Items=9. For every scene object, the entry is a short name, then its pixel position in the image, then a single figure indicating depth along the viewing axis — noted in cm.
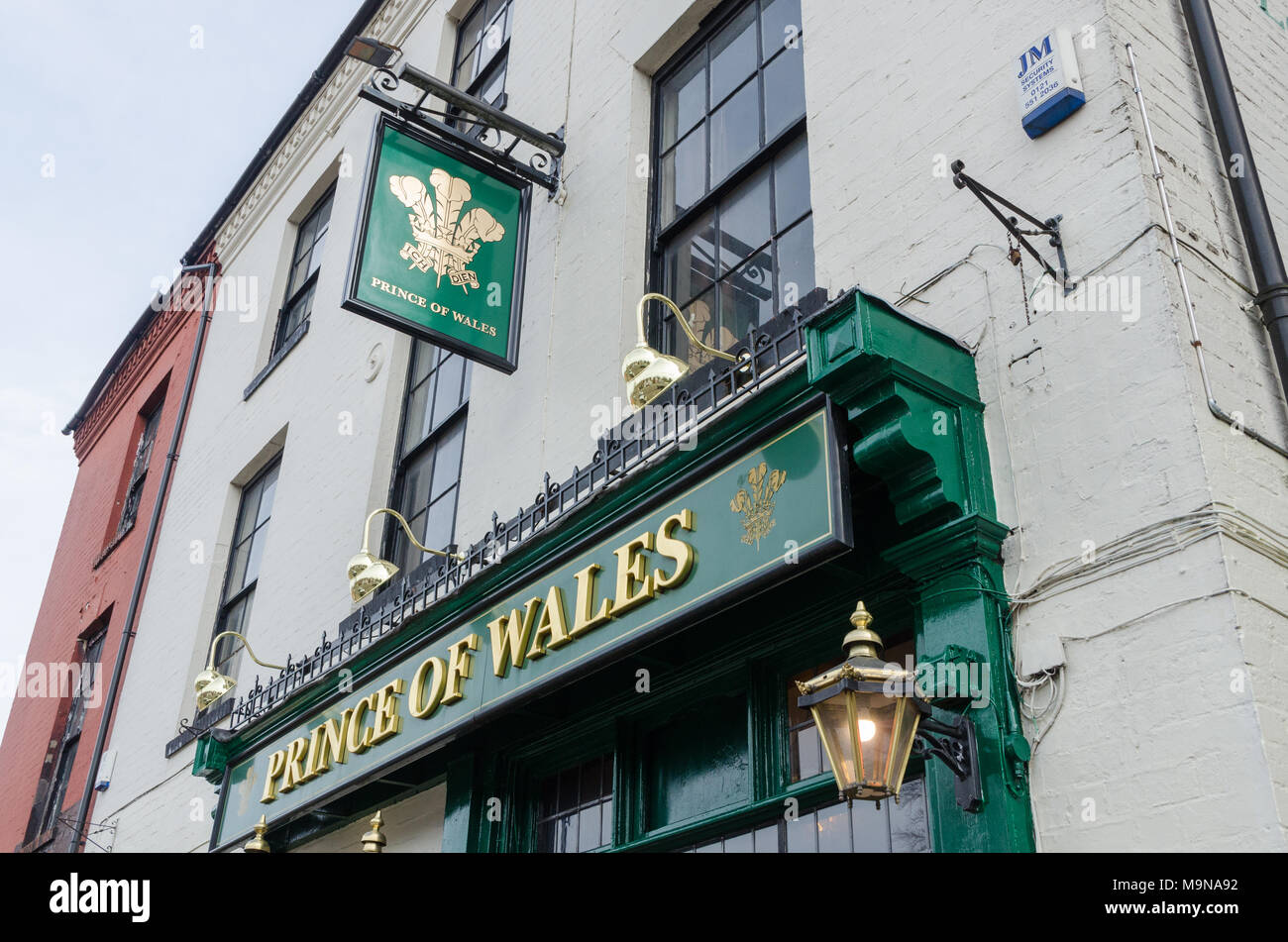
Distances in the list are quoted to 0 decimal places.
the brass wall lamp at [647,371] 621
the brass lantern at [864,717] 428
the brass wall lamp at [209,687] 1045
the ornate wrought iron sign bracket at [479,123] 873
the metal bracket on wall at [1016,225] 514
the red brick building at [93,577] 1591
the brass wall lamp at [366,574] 877
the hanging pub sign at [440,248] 814
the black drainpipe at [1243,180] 522
